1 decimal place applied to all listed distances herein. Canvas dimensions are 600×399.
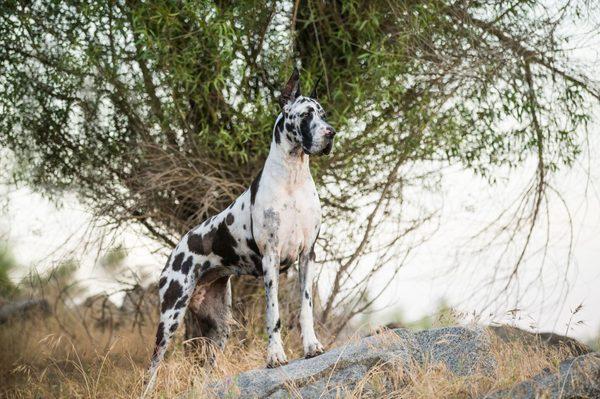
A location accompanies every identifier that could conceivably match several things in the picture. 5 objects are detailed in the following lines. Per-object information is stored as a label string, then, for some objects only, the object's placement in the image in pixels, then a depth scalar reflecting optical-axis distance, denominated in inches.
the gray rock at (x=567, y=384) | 184.9
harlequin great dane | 232.2
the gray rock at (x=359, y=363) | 215.2
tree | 335.6
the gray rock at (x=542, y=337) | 258.7
